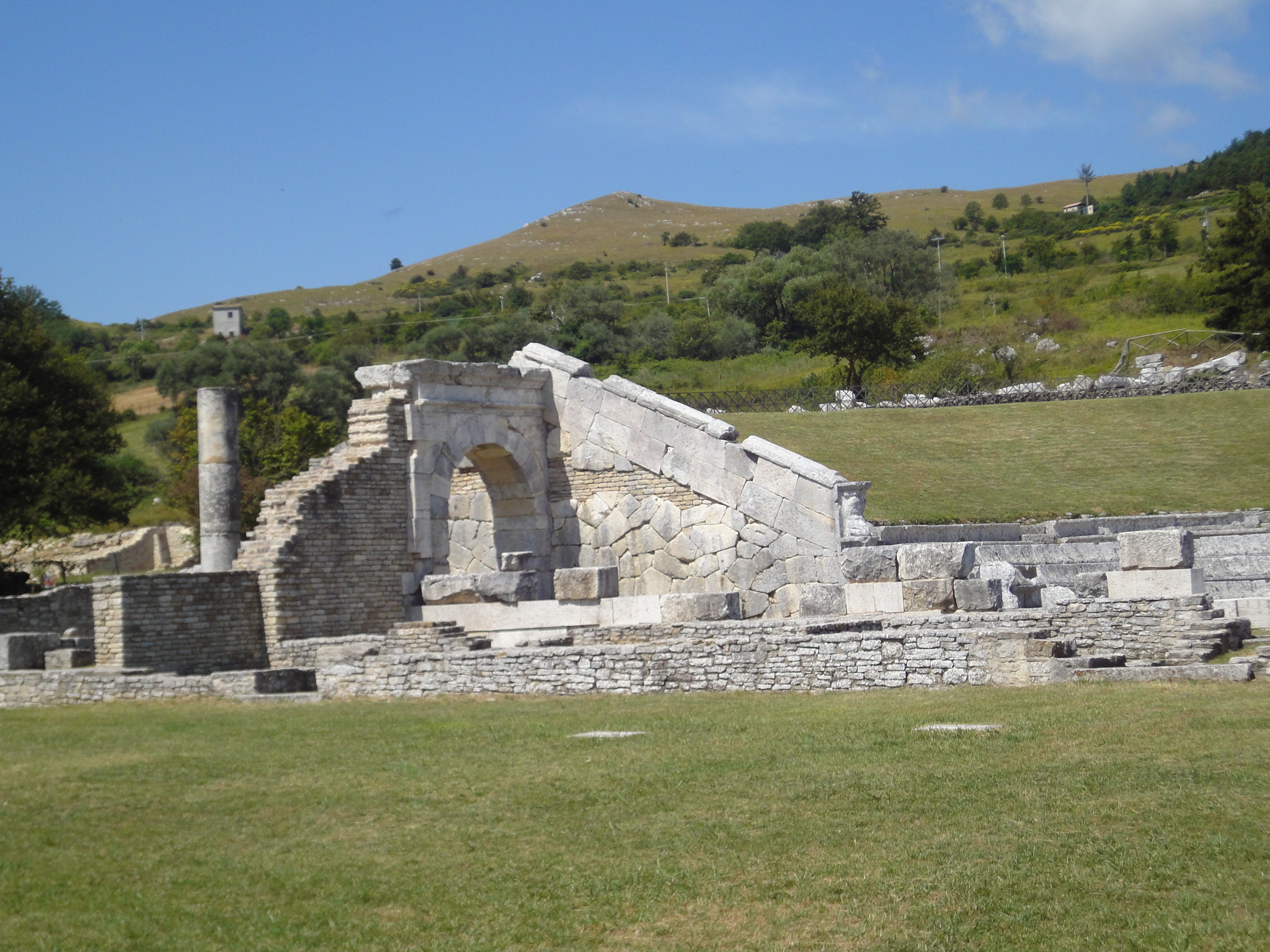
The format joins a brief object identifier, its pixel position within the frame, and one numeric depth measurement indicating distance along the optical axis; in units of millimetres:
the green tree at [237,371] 61000
